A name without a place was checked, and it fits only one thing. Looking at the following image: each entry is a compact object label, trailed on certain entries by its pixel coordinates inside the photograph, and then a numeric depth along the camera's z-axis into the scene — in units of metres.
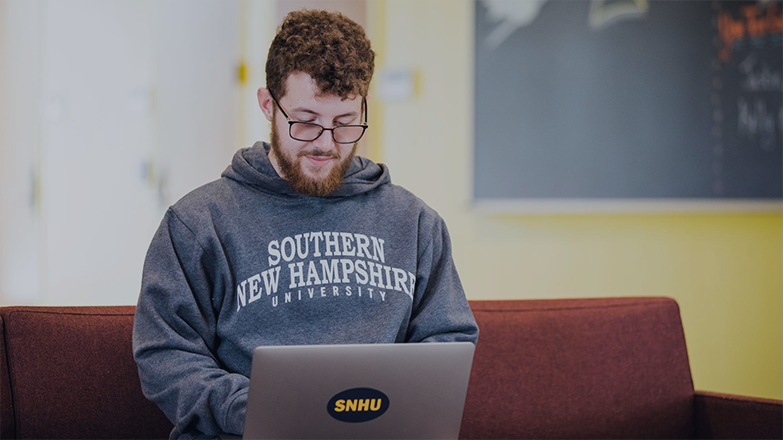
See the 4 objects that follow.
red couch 3.22
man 3.07
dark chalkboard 4.07
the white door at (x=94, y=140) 6.74
